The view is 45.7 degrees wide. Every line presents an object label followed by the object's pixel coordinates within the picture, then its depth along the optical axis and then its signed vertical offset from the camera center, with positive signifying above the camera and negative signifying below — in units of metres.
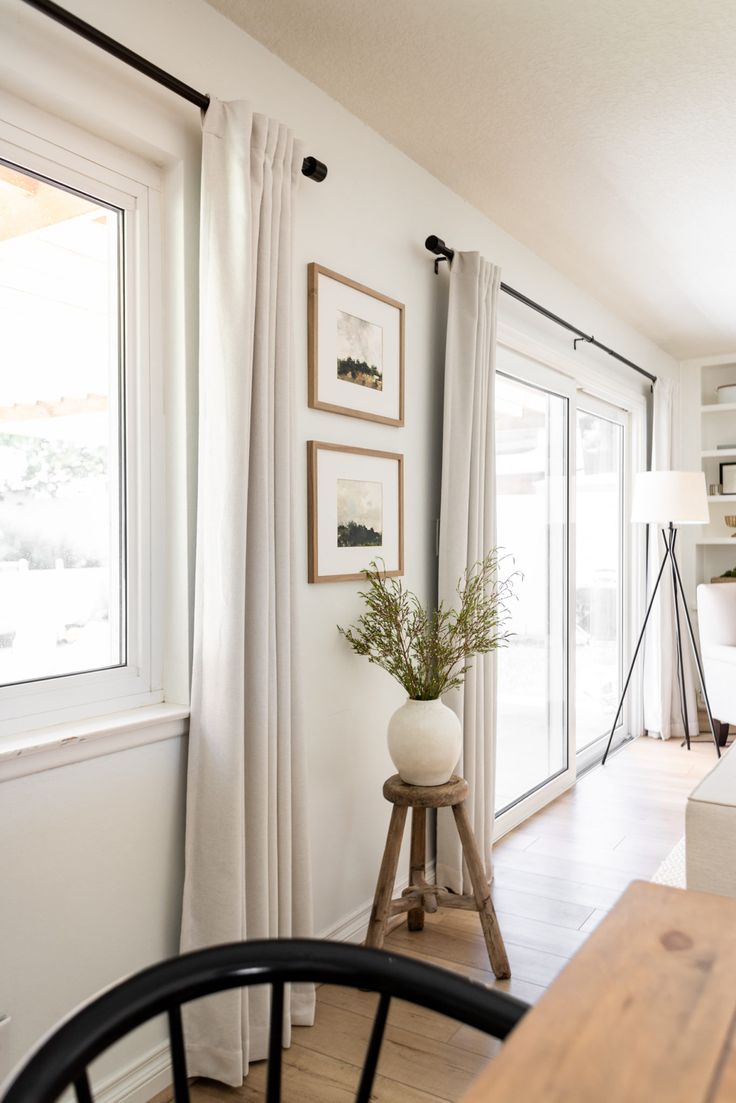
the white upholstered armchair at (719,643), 4.89 -0.58
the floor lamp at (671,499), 5.05 +0.24
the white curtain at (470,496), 3.10 +0.16
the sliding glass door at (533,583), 3.95 -0.22
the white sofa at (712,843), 1.71 -0.60
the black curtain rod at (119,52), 1.67 +1.01
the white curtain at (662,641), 5.79 -0.68
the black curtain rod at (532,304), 3.05 +1.02
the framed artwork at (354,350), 2.57 +0.60
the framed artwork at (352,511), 2.57 +0.09
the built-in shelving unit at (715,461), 6.34 +0.58
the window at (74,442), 1.83 +0.22
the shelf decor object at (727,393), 6.16 +1.04
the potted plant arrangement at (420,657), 2.55 -0.37
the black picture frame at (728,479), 6.25 +0.44
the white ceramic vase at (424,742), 2.54 -0.59
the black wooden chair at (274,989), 0.77 -0.43
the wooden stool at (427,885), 2.53 -1.00
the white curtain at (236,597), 2.04 -0.14
